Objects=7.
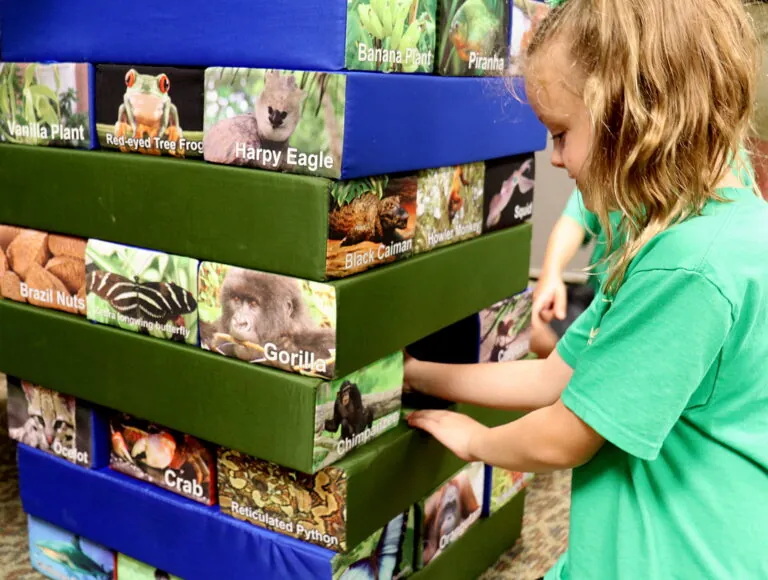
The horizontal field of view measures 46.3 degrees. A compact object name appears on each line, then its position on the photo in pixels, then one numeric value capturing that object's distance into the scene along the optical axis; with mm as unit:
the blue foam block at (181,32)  823
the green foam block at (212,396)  905
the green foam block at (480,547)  1194
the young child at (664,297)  658
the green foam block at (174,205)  855
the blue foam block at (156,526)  985
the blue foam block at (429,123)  837
